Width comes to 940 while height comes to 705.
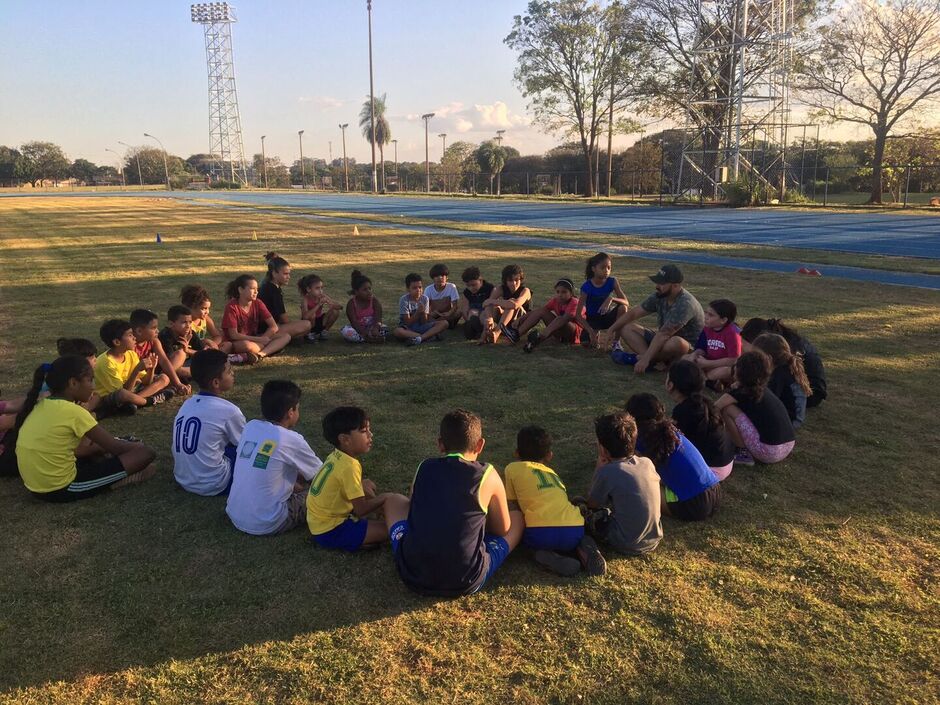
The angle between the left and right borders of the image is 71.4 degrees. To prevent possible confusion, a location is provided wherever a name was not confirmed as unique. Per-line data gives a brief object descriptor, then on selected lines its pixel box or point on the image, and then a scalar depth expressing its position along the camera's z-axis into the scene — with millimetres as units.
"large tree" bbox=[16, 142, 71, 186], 101688
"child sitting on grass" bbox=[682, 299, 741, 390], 5844
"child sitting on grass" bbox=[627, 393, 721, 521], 3738
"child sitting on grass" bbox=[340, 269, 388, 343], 7797
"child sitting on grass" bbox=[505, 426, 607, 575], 3371
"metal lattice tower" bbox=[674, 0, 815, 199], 35375
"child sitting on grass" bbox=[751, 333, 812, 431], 4742
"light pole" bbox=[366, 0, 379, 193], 59519
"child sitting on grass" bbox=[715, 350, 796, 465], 4359
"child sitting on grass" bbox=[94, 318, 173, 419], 5430
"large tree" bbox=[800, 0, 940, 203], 34531
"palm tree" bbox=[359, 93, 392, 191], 94750
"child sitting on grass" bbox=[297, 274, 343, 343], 7770
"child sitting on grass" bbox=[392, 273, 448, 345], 7926
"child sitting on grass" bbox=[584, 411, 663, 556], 3463
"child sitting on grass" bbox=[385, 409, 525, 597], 3018
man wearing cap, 6434
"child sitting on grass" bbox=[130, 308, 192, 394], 5688
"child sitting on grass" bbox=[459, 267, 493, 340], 7988
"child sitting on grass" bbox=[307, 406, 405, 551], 3494
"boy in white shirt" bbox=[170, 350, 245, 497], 4164
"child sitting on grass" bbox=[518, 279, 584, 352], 7543
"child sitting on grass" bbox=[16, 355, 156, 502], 4023
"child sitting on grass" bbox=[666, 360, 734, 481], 4102
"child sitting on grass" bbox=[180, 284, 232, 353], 6762
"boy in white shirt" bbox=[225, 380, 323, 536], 3686
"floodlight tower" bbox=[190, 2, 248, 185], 100188
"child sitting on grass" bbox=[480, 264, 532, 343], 7789
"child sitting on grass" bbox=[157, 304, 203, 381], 6262
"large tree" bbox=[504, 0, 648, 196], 52875
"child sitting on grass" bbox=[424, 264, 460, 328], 8281
